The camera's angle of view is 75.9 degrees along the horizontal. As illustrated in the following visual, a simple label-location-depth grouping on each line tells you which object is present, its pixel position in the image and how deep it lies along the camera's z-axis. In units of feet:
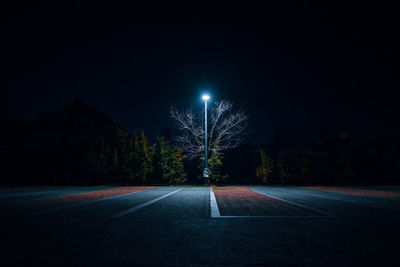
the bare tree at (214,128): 68.39
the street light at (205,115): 63.16
